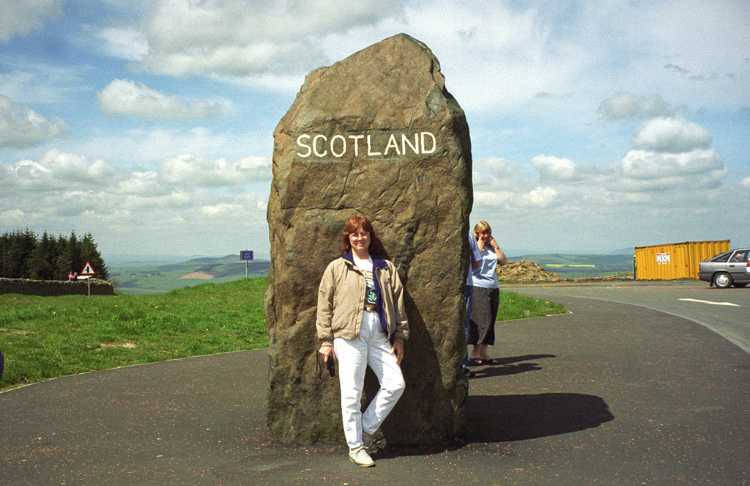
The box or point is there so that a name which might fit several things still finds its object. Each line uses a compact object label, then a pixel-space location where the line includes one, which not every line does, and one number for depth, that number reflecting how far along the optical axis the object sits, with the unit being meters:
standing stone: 6.12
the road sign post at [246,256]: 33.16
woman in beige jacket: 5.66
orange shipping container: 39.06
